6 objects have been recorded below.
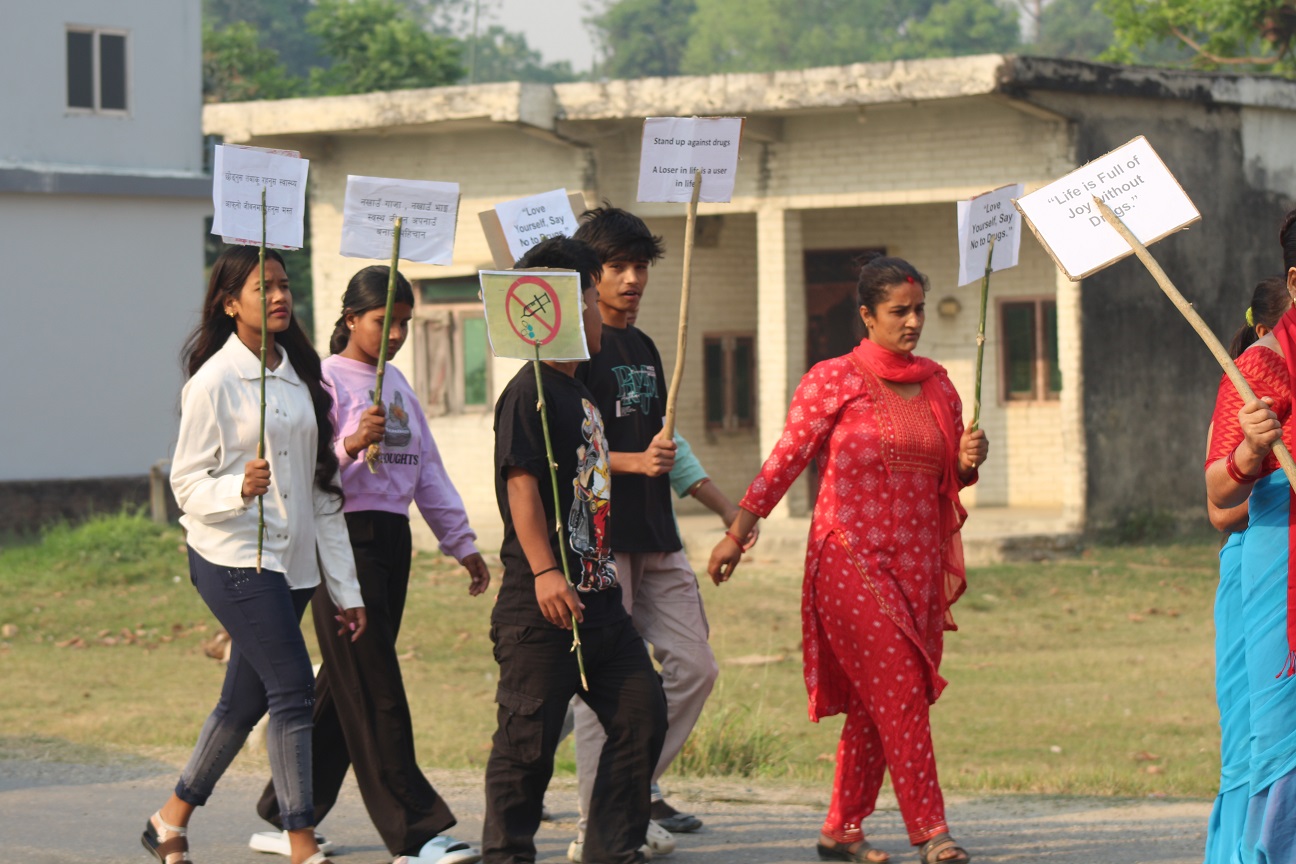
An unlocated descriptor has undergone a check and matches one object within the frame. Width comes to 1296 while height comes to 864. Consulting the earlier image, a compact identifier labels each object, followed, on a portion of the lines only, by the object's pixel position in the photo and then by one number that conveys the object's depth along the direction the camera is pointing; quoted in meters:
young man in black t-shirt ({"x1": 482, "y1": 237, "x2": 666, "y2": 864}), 9.54
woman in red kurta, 10.77
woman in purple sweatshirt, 10.59
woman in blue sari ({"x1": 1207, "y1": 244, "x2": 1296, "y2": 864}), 8.15
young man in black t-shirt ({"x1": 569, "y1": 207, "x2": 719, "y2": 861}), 10.98
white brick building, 28.39
